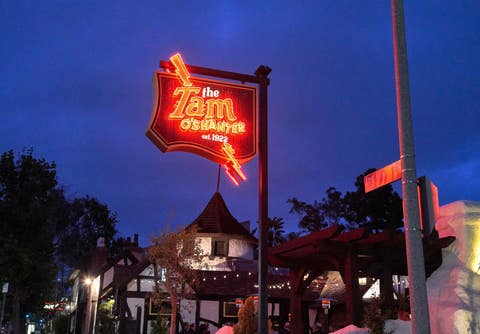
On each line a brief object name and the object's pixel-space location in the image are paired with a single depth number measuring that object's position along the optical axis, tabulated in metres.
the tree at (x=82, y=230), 59.06
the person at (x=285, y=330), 21.56
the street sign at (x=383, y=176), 6.05
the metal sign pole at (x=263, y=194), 8.44
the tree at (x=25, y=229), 33.66
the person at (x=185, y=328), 22.75
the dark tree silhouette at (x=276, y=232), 61.03
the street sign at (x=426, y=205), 5.51
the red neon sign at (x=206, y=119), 11.18
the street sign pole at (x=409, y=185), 5.24
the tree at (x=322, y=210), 53.69
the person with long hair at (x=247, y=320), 13.41
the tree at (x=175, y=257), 25.03
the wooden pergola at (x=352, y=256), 12.67
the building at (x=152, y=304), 28.22
